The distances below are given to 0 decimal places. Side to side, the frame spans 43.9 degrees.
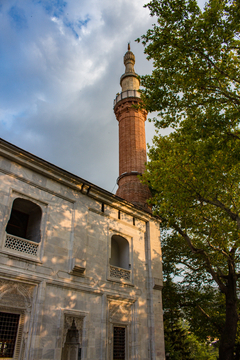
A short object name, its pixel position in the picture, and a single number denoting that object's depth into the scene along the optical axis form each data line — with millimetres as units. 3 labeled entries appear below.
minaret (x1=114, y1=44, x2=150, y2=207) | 20067
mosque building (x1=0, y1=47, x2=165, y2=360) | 9289
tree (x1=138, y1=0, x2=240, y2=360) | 10922
